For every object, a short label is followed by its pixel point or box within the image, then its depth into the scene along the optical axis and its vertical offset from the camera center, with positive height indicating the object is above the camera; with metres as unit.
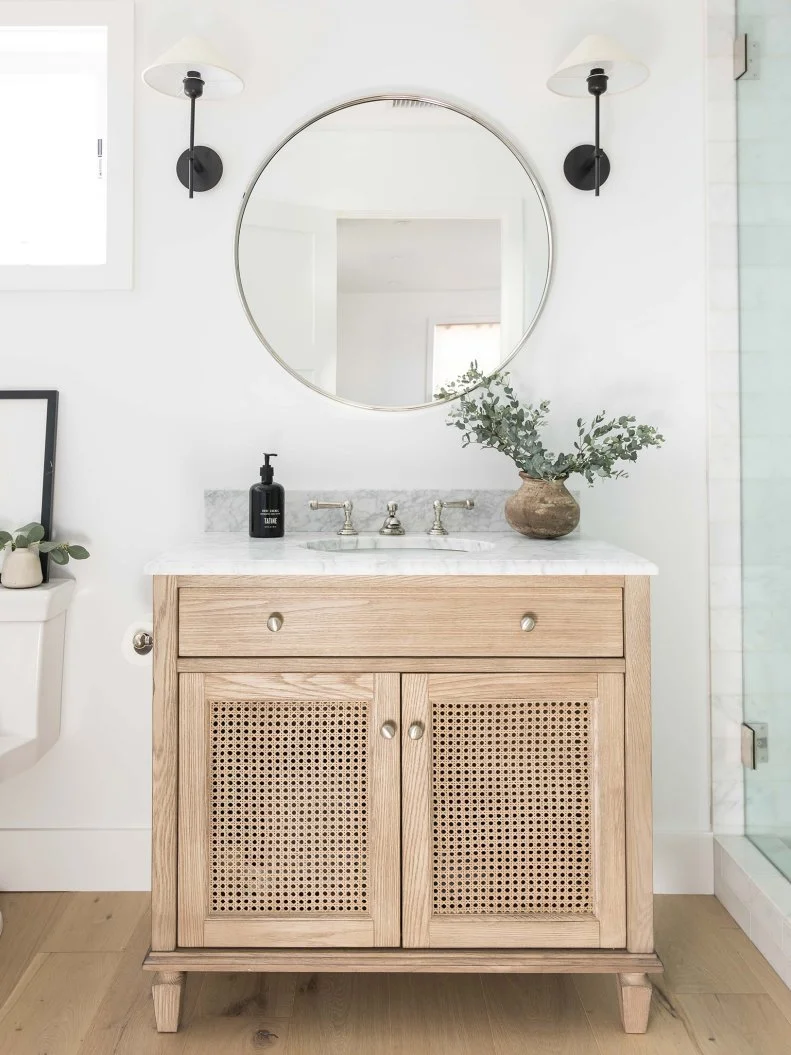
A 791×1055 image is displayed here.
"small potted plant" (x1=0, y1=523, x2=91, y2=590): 1.96 -0.04
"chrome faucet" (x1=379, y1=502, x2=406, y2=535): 2.01 +0.03
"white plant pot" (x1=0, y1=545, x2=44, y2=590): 1.96 -0.08
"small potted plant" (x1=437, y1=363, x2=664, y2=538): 1.80 +0.18
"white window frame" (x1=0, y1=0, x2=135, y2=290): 2.06 +0.97
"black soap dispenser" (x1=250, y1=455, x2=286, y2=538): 1.90 +0.07
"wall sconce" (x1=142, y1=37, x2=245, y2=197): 1.88 +1.06
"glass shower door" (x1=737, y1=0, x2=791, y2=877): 1.85 +0.32
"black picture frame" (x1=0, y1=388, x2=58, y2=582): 2.06 +0.22
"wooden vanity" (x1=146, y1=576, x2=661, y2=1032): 1.53 -0.43
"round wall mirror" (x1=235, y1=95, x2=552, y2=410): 2.06 +0.71
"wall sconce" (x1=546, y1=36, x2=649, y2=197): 1.89 +1.07
